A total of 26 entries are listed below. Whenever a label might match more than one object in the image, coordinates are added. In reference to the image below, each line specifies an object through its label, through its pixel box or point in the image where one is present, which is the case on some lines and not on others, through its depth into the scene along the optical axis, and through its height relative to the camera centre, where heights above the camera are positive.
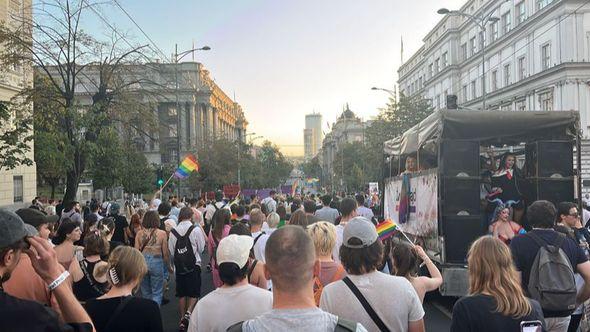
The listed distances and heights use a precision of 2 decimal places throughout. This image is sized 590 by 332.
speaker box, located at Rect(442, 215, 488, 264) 8.66 -0.93
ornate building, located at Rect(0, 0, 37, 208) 25.11 +0.38
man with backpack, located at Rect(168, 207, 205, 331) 8.29 -1.22
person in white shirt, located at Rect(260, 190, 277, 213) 14.26 -0.78
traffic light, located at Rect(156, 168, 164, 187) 23.53 -0.01
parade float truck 8.62 +0.00
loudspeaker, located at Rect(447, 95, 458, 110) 10.27 +1.33
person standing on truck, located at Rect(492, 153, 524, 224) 9.89 -0.14
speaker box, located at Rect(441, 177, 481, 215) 8.64 -0.34
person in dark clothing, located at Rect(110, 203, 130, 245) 10.75 -0.97
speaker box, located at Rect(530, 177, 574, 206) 8.96 -0.28
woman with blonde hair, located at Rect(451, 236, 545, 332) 3.22 -0.73
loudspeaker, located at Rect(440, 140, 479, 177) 8.60 +0.26
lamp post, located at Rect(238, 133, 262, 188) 49.89 +1.23
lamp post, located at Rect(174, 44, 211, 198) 26.12 +5.79
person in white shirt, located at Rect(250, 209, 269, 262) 6.65 -0.73
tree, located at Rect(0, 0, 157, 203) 17.39 +3.14
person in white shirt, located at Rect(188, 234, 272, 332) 3.54 -0.78
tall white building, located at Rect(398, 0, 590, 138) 38.09 +9.79
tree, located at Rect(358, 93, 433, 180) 42.03 +4.38
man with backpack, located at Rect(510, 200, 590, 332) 4.71 -0.80
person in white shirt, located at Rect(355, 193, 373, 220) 10.94 -0.72
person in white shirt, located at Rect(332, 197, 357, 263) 7.71 -0.45
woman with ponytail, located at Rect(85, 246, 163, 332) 3.62 -0.84
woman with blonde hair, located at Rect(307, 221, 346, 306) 4.88 -0.67
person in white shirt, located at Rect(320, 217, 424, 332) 3.44 -0.74
